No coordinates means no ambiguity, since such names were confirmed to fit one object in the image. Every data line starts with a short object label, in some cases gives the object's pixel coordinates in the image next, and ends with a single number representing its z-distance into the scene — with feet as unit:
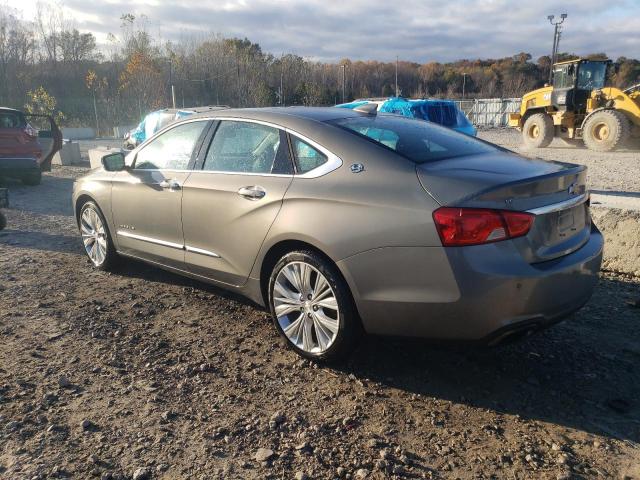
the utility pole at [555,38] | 132.73
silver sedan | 8.96
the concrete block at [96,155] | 45.00
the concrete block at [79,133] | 116.67
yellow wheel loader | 55.67
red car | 35.45
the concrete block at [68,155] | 54.70
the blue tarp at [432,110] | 40.48
